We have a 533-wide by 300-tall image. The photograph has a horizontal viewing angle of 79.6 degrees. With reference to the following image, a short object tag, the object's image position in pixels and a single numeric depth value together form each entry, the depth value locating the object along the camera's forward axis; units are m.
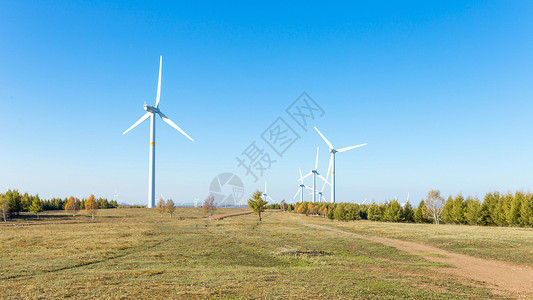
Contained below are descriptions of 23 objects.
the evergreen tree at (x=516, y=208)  80.88
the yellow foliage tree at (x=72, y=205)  126.81
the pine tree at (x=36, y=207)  126.75
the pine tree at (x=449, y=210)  102.70
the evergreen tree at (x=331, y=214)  138.35
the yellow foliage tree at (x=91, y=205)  119.53
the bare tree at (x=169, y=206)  130.75
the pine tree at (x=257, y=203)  106.06
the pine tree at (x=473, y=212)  92.59
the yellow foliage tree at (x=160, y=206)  134.04
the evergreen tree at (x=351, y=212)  135.12
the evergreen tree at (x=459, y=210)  98.88
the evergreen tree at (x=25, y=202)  121.49
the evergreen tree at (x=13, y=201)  113.31
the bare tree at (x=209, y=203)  135.50
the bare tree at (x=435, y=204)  114.39
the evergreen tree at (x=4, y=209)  101.07
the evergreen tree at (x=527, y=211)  77.50
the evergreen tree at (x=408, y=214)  120.62
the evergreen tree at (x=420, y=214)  115.62
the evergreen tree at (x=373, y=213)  133.51
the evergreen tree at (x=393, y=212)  119.31
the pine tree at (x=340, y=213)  132.25
